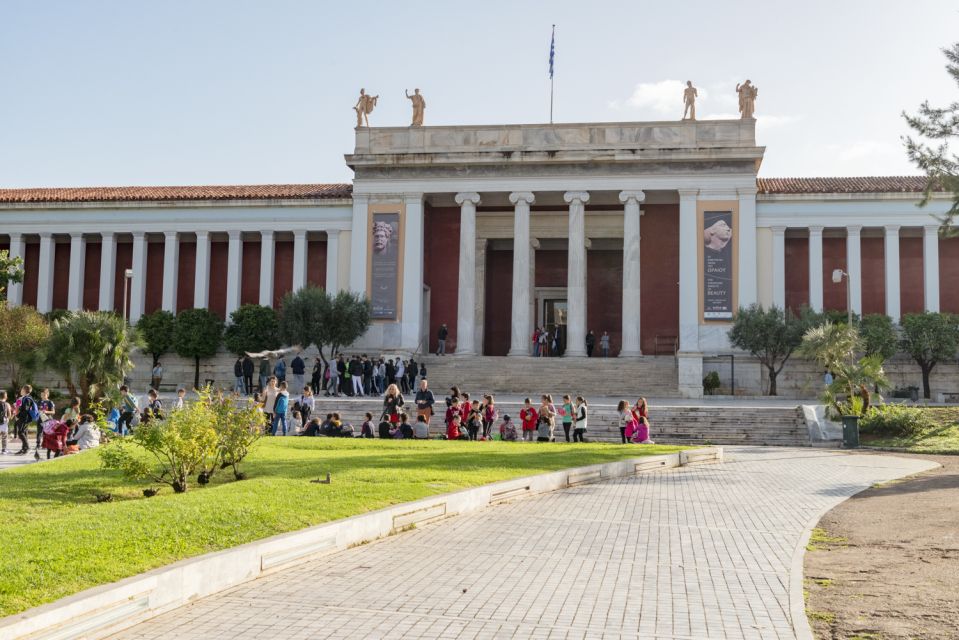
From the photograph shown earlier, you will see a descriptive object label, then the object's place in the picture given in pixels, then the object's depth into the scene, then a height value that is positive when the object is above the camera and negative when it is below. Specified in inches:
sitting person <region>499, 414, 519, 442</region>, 818.2 -55.0
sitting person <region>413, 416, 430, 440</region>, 794.2 -52.4
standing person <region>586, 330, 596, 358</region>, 1493.6 +48.2
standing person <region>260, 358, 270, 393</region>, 1294.3 -5.7
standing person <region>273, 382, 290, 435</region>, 802.8 -36.0
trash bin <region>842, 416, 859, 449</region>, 853.8 -53.6
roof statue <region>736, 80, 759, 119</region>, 1422.2 +431.7
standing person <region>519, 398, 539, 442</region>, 820.0 -43.7
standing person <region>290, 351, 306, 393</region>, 1245.1 +1.3
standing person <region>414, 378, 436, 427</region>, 799.1 -29.2
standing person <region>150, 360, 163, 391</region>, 1293.2 -15.3
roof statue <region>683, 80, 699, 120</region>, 1433.3 +435.0
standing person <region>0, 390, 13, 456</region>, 700.7 -44.7
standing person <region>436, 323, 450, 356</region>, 1469.0 +49.4
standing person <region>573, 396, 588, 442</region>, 823.7 -43.3
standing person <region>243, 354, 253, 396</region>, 1250.6 -7.2
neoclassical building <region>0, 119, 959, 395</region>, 1408.7 +216.7
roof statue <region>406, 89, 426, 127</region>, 1491.1 +432.9
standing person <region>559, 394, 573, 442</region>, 823.7 -39.5
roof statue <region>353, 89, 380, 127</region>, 1496.1 +429.1
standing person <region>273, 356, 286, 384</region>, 1232.8 -5.2
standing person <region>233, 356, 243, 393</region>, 1256.8 -10.3
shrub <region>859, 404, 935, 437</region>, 869.8 -44.5
